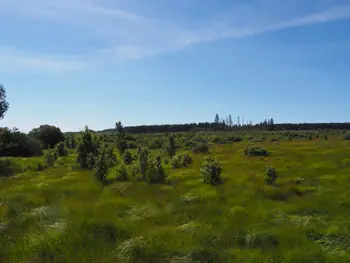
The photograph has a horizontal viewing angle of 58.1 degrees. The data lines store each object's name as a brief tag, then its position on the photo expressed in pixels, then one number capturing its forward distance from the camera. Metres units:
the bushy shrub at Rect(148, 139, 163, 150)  75.31
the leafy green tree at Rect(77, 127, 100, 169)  38.06
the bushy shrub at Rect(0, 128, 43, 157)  57.57
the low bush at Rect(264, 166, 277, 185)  25.03
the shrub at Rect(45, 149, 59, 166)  43.72
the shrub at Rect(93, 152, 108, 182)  27.68
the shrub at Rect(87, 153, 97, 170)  34.88
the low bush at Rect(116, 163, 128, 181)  28.36
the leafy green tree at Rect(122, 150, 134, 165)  40.06
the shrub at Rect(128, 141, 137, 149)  77.40
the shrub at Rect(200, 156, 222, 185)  25.58
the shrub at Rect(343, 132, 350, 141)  90.29
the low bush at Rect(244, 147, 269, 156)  53.47
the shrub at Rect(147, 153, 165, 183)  27.41
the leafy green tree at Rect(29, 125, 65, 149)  79.00
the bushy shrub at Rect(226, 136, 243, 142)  103.09
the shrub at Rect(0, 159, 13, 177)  34.98
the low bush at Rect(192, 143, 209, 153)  61.33
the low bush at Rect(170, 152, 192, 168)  37.91
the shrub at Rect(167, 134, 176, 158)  50.41
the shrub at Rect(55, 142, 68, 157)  55.69
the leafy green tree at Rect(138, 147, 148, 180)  29.69
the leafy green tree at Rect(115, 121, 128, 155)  49.13
